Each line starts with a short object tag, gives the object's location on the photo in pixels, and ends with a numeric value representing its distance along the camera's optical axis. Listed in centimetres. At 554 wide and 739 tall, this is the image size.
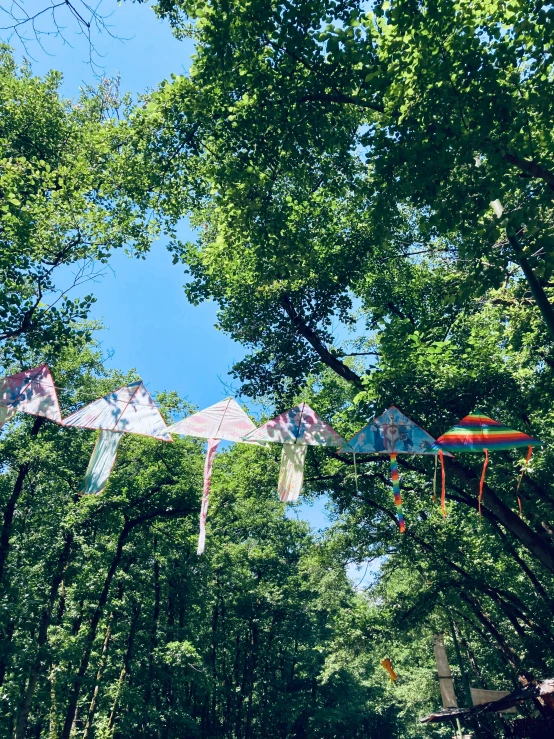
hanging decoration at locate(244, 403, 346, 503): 873
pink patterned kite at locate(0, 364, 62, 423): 852
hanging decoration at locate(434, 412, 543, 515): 821
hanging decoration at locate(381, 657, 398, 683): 2145
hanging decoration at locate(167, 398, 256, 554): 862
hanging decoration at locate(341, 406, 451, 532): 859
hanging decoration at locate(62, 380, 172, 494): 851
